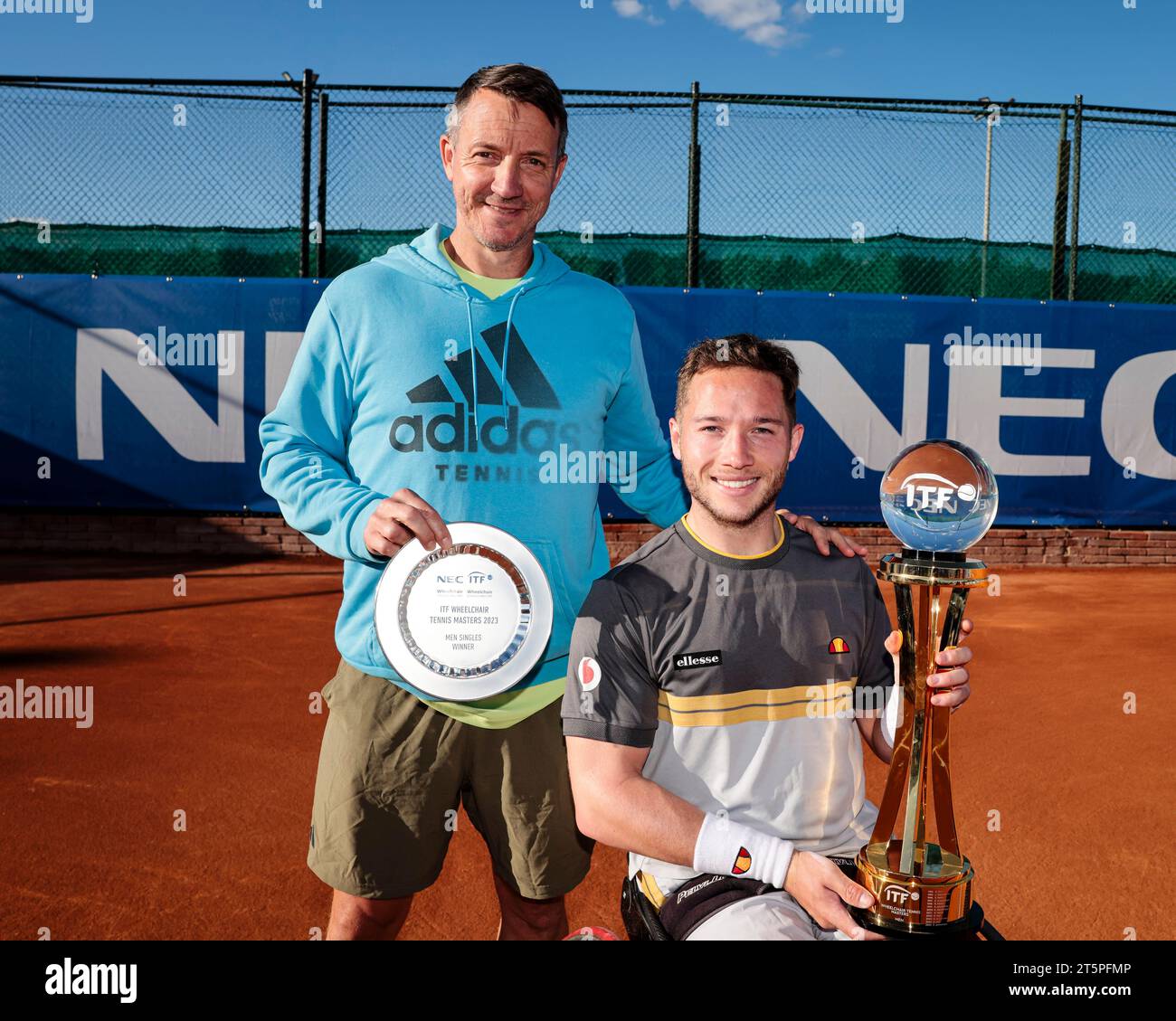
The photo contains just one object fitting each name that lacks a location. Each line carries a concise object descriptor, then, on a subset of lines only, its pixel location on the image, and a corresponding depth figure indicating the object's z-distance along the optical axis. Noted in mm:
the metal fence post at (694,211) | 9367
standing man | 1990
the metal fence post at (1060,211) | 9672
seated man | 1607
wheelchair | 1567
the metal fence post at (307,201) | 9250
